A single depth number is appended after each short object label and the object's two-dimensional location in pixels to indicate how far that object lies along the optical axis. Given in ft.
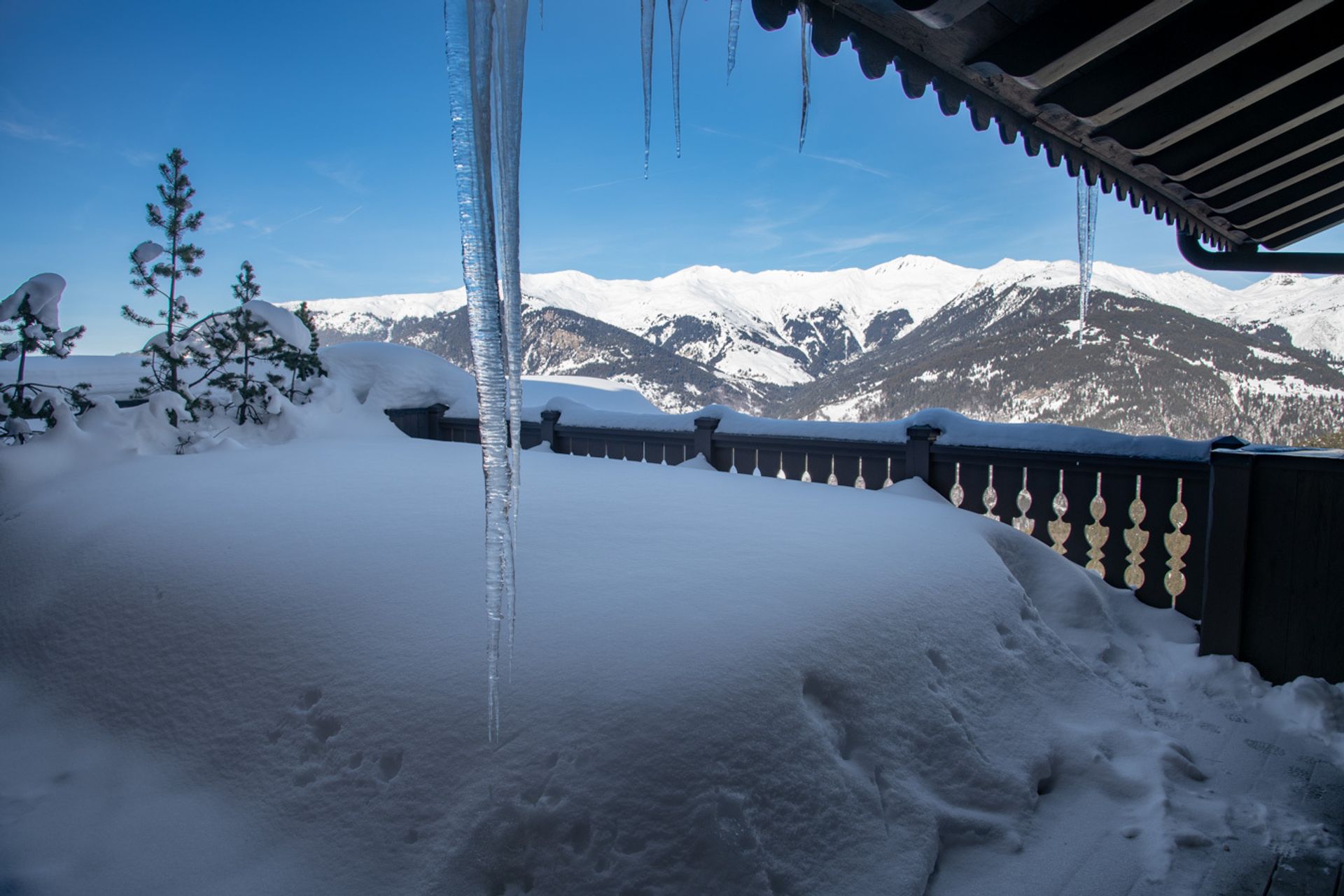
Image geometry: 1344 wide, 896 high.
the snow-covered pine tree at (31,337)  15.93
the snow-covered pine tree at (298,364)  23.14
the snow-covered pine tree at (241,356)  21.21
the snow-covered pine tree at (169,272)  20.15
